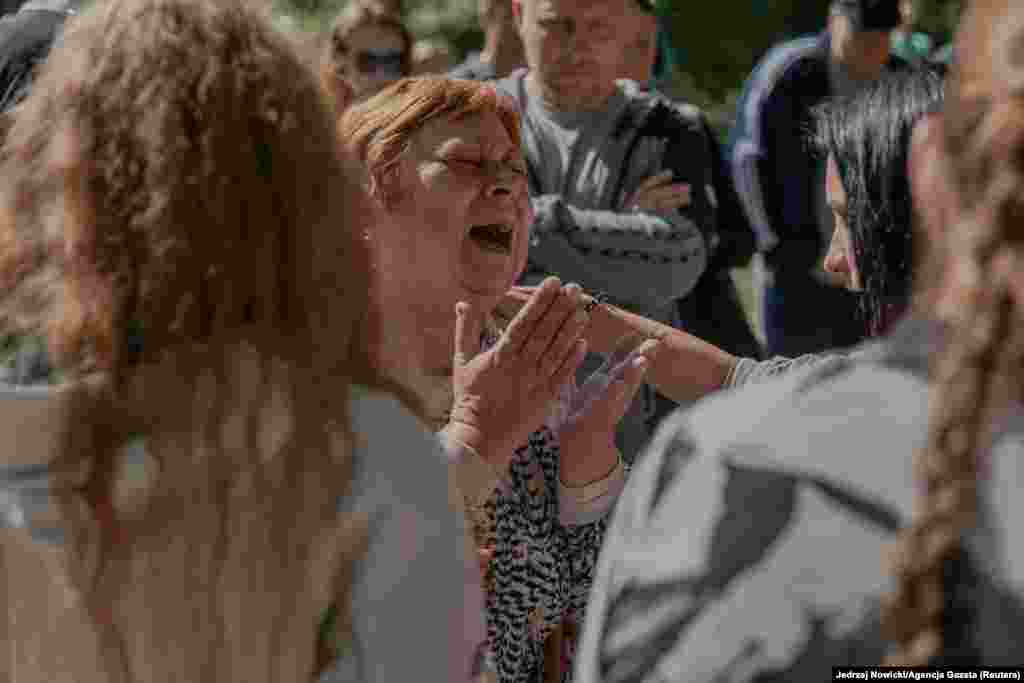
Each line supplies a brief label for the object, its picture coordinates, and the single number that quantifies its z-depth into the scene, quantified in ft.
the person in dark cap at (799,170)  22.70
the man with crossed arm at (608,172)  16.25
